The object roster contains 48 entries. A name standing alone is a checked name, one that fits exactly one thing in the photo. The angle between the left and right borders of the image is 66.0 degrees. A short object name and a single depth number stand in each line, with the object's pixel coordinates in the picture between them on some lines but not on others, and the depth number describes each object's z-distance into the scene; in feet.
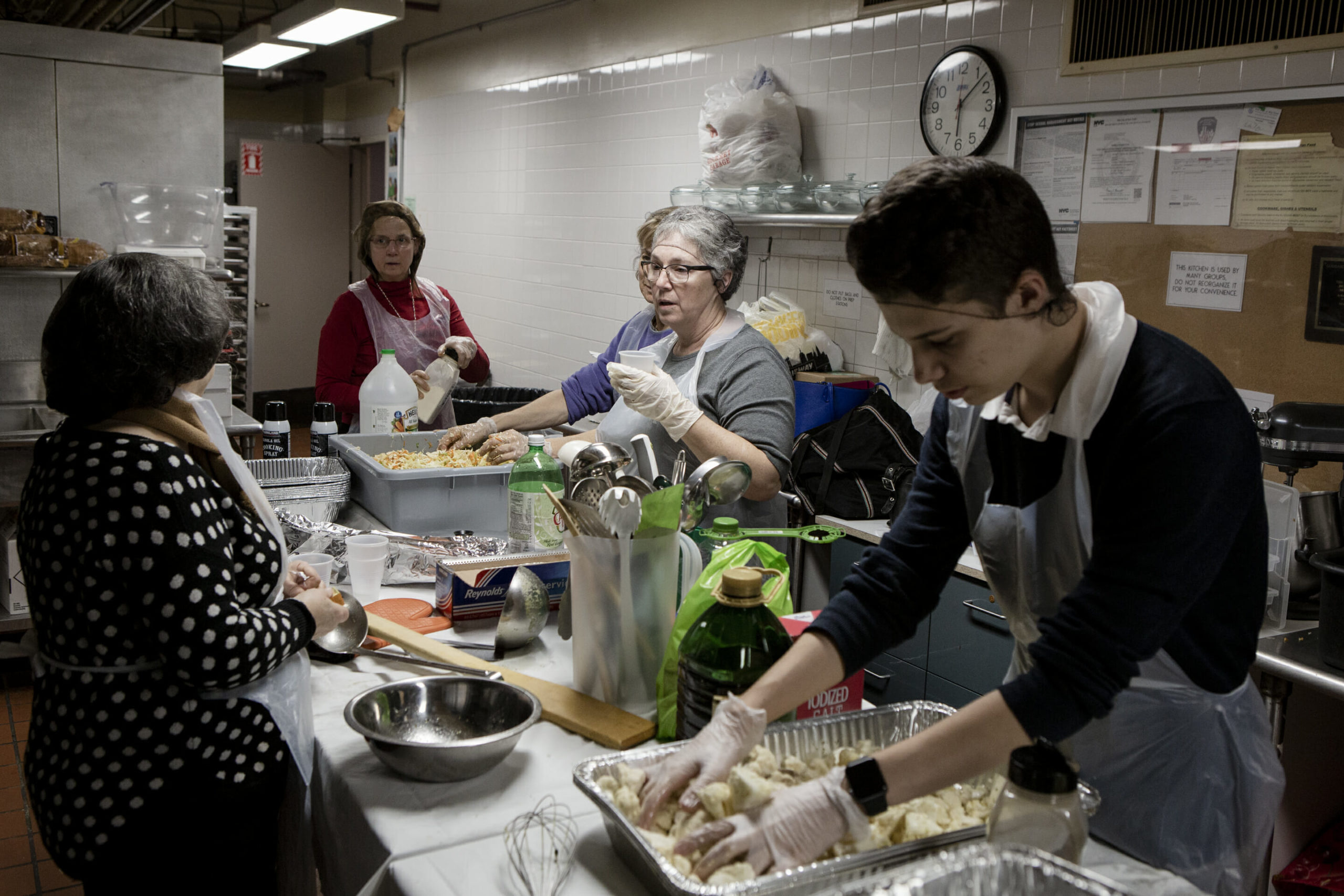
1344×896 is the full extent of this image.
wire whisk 4.22
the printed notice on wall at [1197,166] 10.27
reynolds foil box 6.87
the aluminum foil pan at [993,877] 3.24
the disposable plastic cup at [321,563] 6.95
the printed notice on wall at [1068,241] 11.75
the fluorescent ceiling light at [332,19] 13.55
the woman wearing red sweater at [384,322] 14.35
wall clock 12.21
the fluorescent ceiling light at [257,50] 18.43
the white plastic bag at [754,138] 14.28
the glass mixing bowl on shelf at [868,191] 12.53
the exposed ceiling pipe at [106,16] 16.29
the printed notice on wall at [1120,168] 10.95
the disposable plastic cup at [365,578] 7.35
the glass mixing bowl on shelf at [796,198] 13.57
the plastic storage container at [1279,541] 8.25
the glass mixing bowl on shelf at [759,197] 14.01
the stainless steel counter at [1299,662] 7.32
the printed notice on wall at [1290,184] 9.45
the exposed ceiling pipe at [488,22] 20.74
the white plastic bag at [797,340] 13.98
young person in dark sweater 3.91
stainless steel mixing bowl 5.04
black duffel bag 12.07
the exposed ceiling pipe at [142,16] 16.58
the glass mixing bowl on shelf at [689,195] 15.38
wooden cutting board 5.39
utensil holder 5.49
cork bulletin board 9.61
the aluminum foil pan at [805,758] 3.68
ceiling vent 9.52
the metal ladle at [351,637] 6.39
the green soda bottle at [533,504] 8.07
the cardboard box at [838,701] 5.26
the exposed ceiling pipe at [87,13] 16.65
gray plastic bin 8.74
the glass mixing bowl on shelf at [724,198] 14.62
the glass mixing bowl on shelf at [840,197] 12.94
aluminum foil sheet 7.64
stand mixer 7.35
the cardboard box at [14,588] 13.33
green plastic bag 5.29
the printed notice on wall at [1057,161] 11.57
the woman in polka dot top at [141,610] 4.92
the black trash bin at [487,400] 13.57
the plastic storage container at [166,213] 14.12
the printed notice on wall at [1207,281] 10.27
